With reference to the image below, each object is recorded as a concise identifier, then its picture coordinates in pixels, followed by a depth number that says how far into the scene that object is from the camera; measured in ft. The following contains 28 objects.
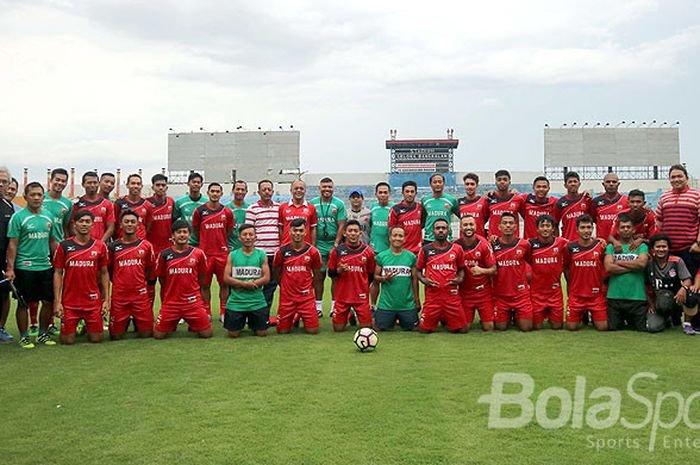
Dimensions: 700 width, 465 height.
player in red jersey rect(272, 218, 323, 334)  23.38
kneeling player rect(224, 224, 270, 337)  22.81
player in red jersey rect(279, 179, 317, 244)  26.76
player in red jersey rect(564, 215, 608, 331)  23.26
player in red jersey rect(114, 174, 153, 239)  25.68
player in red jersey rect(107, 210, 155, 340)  22.76
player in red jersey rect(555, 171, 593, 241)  25.78
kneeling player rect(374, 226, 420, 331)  23.76
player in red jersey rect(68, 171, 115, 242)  24.38
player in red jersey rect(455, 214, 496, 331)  23.35
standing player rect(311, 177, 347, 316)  27.55
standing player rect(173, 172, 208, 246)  26.89
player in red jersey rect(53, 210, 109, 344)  21.84
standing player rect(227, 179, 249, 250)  27.22
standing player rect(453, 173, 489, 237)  26.91
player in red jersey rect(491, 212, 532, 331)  23.39
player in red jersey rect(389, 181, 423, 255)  27.12
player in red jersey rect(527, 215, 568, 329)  23.61
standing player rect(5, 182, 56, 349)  21.91
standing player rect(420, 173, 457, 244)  27.17
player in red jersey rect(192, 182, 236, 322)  26.00
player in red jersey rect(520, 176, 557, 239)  26.27
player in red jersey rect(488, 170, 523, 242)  26.63
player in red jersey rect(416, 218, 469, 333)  22.93
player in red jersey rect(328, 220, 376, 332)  23.80
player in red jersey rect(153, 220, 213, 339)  22.80
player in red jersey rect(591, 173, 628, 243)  25.22
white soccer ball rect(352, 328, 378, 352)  19.44
